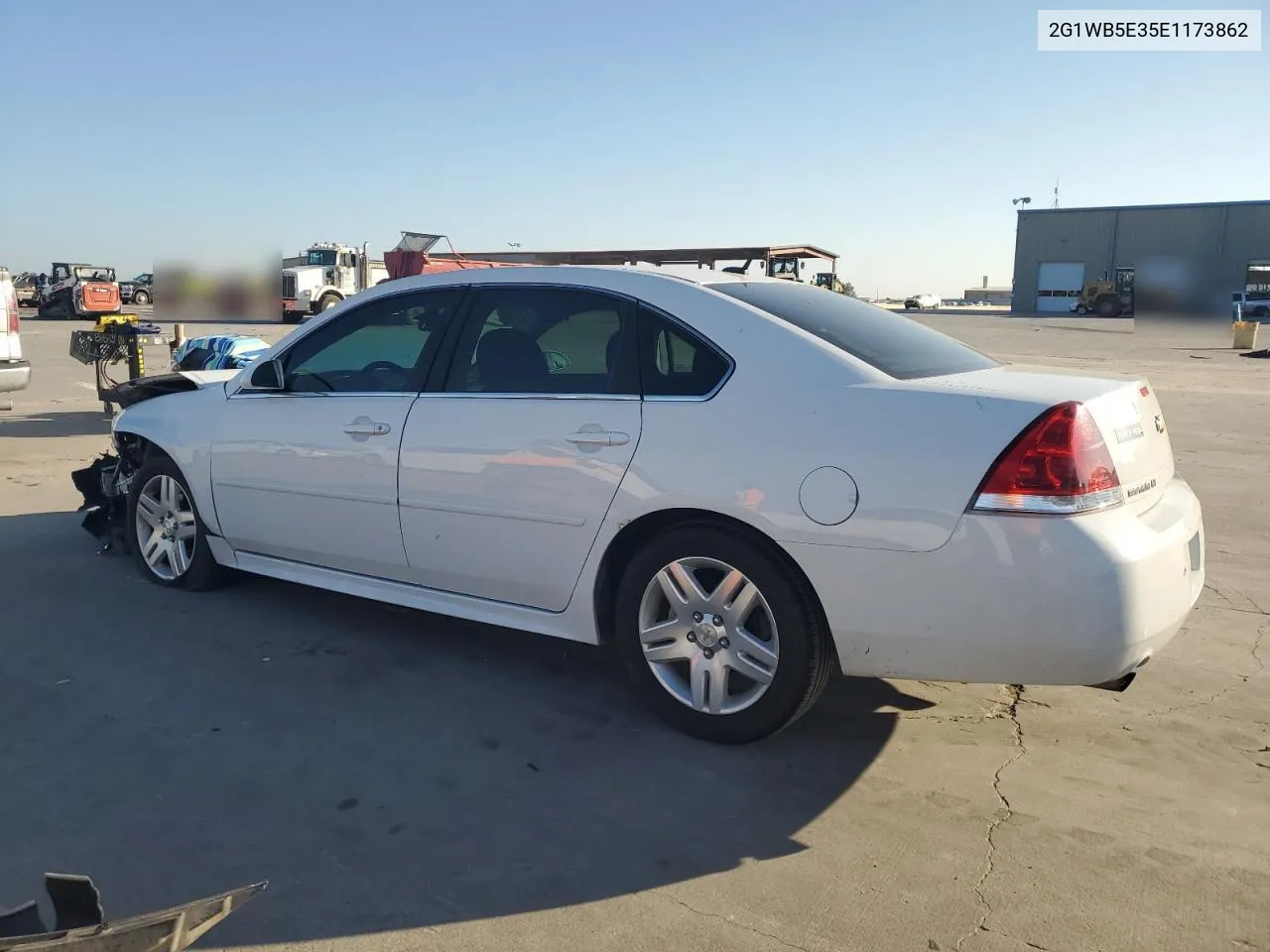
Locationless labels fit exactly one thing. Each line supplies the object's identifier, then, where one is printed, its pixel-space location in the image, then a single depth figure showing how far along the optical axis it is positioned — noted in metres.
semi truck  31.67
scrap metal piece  2.15
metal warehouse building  51.75
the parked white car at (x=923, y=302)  80.75
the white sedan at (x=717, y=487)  2.94
